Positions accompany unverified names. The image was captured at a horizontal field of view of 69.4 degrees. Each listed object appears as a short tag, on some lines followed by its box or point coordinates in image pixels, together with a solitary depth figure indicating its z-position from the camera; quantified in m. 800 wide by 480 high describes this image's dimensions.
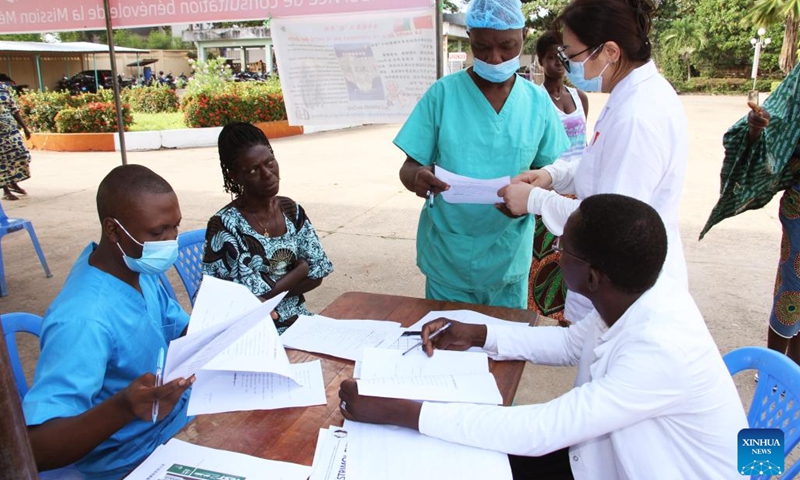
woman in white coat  1.60
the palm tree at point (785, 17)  21.72
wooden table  1.24
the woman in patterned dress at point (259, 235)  2.16
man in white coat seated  1.20
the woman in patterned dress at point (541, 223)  3.38
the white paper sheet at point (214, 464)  1.14
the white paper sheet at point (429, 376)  1.35
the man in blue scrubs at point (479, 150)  2.14
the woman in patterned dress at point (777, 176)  2.47
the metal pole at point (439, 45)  2.50
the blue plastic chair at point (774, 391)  1.37
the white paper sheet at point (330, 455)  1.14
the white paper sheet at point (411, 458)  1.13
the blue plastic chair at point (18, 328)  1.75
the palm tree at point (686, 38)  31.34
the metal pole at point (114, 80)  3.17
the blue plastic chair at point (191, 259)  2.71
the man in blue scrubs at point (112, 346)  1.20
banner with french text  2.71
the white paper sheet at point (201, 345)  1.22
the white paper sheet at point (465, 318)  1.84
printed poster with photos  2.63
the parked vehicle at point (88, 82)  23.66
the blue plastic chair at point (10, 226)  4.24
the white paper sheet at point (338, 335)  1.69
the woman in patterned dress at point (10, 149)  5.90
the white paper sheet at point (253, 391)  1.39
